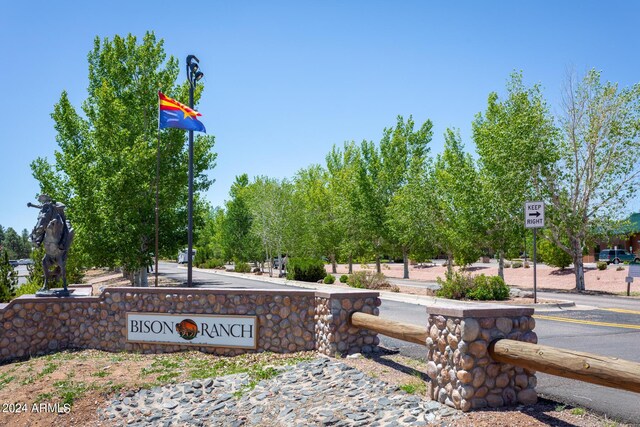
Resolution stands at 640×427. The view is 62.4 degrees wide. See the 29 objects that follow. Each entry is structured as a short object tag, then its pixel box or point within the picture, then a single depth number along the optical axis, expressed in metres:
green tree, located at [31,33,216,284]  23.89
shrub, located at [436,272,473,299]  20.81
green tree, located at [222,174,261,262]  49.34
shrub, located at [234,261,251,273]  48.77
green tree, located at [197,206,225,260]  68.32
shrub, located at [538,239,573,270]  41.44
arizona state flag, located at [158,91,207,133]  17.86
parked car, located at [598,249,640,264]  52.81
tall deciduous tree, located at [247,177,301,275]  42.88
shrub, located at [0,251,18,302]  18.33
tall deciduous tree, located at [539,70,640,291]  26.08
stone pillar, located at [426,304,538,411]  6.64
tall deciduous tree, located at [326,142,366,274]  39.56
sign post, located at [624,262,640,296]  22.33
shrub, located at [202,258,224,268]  59.25
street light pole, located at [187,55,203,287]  16.56
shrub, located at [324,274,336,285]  30.82
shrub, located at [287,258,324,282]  32.94
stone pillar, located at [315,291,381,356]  10.23
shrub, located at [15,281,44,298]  18.71
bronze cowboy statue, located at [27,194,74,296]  13.52
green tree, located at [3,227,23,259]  126.86
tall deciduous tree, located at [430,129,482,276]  26.92
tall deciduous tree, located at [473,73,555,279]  25.78
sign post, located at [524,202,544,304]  18.39
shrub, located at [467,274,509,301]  20.22
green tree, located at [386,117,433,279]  33.97
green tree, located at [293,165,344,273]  44.97
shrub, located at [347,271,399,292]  26.42
